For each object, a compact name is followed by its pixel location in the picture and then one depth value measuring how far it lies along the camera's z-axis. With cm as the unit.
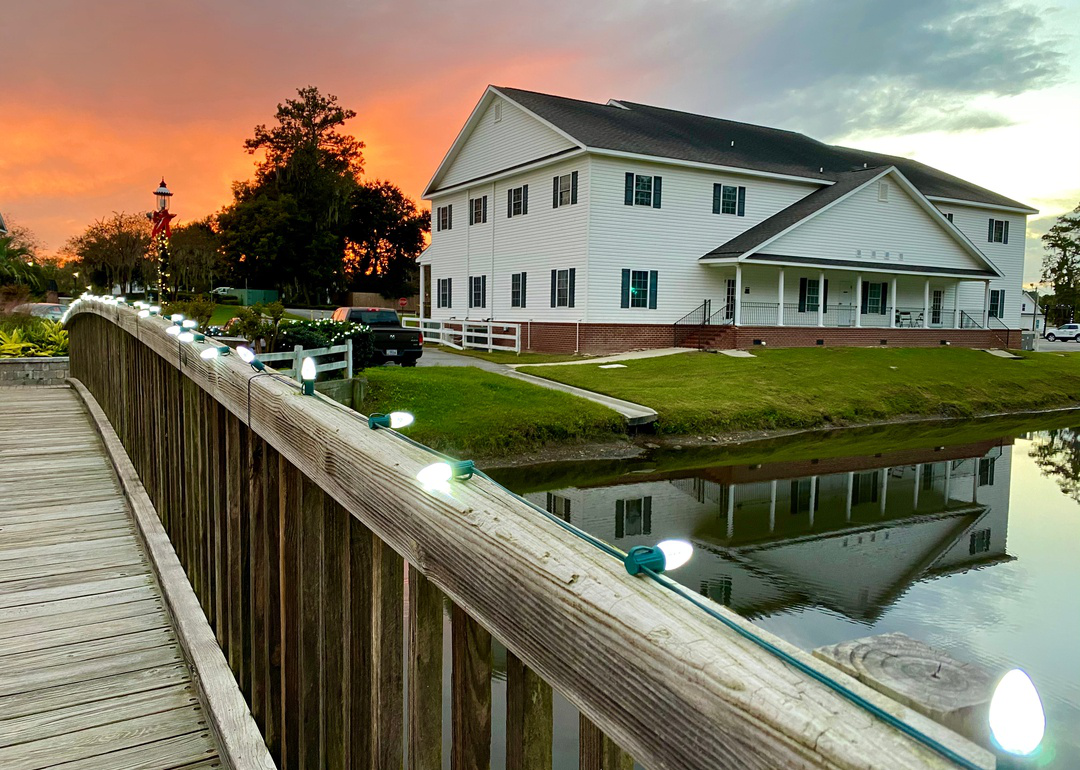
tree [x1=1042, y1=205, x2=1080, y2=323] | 8559
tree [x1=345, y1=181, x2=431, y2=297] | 7100
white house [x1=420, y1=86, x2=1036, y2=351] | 2755
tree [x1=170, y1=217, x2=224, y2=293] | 5280
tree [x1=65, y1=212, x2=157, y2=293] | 5197
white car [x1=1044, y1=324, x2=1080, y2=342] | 5775
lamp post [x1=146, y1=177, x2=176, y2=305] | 1638
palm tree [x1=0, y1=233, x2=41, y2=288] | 3366
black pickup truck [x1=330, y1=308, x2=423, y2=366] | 2038
